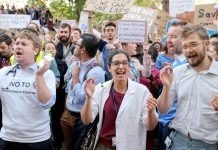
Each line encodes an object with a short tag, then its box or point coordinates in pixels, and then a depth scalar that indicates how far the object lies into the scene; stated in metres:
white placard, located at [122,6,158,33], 6.94
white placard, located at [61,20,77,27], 9.41
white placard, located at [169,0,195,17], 6.24
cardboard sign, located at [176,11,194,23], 6.28
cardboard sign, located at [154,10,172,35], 7.88
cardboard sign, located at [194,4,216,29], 6.02
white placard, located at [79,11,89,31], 7.59
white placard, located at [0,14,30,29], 7.53
